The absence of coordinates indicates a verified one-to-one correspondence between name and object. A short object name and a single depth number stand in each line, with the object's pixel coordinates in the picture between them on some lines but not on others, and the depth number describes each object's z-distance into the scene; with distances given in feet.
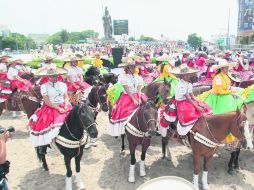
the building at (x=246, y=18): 124.98
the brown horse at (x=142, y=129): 18.90
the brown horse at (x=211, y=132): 17.60
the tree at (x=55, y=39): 396.39
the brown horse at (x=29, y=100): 30.30
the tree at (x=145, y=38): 455.22
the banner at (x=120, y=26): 139.11
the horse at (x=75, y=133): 17.10
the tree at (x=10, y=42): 238.48
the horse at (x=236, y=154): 22.51
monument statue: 184.65
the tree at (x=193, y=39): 246.43
